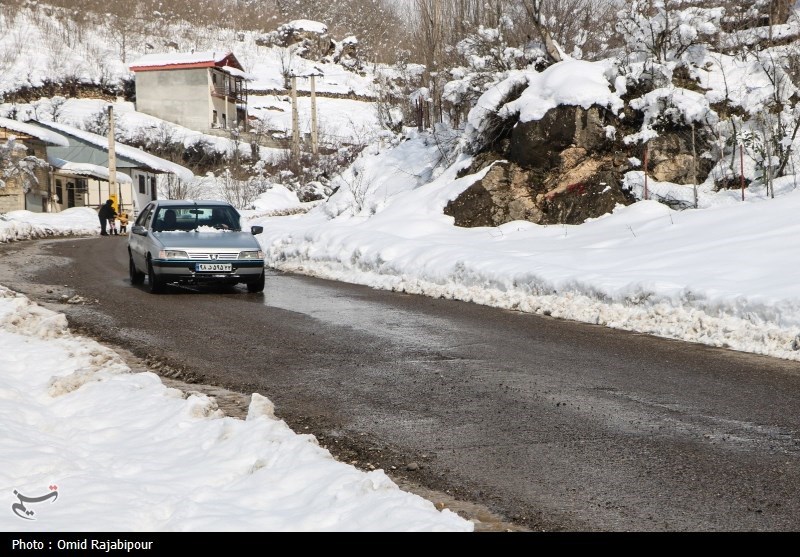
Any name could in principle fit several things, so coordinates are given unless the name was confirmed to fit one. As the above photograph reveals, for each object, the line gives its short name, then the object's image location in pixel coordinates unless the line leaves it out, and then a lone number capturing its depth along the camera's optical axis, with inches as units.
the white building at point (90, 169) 2436.0
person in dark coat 1636.3
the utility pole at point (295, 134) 2649.9
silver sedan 582.2
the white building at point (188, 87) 3405.5
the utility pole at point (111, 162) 2036.2
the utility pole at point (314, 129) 2795.3
